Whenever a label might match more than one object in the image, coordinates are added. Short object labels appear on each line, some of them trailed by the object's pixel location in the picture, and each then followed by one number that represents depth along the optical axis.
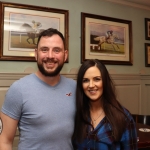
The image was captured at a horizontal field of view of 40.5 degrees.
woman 1.24
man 1.22
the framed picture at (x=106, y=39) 2.72
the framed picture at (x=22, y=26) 2.28
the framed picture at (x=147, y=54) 3.17
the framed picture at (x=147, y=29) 3.18
